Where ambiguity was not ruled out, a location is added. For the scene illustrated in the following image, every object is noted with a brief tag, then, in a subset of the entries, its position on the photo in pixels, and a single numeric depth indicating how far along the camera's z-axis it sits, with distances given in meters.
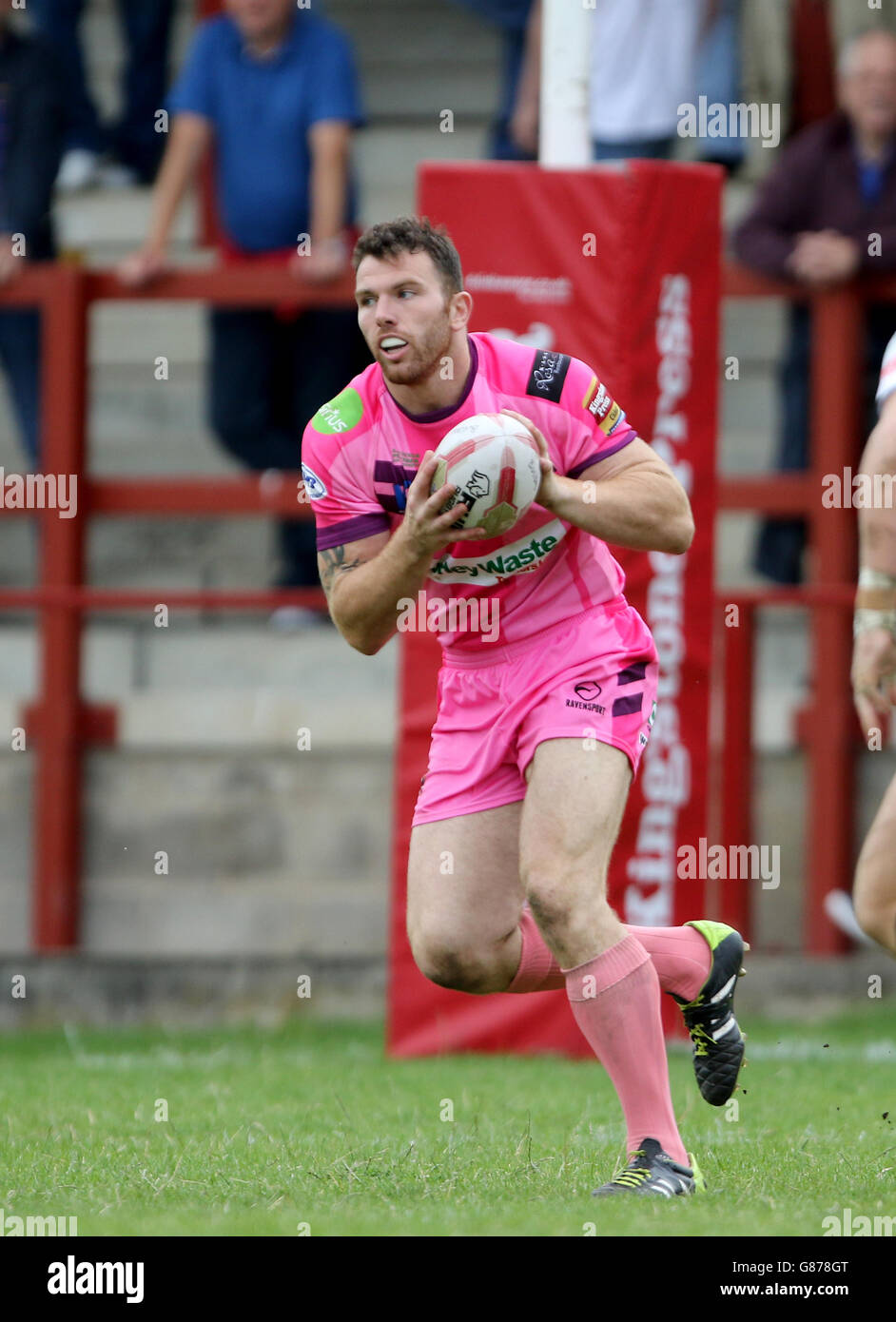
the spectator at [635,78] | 11.26
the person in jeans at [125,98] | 12.48
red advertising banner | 8.57
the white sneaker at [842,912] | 10.16
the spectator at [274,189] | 10.61
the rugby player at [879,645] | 5.52
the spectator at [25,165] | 11.04
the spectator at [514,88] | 11.48
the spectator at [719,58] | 11.86
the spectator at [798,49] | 12.18
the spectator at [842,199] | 10.20
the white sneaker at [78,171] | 13.43
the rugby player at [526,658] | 5.35
